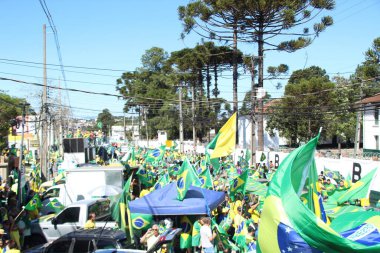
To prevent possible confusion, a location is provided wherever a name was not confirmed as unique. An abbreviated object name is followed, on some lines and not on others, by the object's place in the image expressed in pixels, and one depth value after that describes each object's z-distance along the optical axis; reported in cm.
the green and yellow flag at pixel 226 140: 1252
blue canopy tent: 918
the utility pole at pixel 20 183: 1309
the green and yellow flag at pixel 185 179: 949
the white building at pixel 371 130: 4331
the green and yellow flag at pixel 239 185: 1073
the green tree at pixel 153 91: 6450
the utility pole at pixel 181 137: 3681
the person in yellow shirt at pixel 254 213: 1004
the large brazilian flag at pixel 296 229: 394
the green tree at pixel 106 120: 12353
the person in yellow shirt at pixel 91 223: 937
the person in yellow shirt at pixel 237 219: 918
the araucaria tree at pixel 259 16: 2406
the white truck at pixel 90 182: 1462
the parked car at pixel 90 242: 751
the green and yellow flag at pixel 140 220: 925
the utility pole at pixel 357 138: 3325
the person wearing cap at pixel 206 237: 848
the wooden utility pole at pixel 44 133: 2284
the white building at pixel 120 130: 10890
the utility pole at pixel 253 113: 2420
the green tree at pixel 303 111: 3964
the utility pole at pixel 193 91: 3978
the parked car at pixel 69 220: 1080
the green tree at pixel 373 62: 2806
